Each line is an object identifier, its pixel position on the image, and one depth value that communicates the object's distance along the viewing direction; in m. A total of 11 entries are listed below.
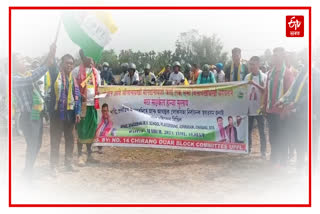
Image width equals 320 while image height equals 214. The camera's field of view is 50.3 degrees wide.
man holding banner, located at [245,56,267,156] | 6.93
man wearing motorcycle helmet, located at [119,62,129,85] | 11.90
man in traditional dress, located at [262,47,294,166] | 6.30
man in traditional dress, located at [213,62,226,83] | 10.32
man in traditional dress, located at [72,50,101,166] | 6.60
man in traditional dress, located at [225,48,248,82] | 7.57
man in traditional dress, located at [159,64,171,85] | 12.11
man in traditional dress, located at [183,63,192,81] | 12.25
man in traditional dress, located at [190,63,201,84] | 10.70
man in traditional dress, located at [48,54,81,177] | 5.91
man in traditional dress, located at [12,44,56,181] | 5.09
